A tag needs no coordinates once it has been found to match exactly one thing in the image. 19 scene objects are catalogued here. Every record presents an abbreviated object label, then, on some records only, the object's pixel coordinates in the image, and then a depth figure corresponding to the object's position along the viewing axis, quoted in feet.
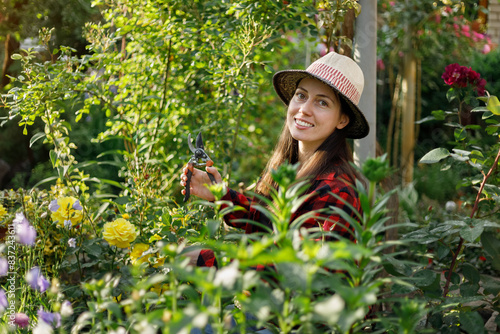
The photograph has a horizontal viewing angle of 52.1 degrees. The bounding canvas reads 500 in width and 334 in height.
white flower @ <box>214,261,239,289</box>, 2.46
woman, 5.87
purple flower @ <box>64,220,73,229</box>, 6.08
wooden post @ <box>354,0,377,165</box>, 7.26
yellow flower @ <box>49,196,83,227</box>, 6.20
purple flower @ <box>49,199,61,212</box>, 6.27
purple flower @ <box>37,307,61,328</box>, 3.81
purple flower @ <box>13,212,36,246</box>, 5.09
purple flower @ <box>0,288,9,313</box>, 4.13
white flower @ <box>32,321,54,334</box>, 3.14
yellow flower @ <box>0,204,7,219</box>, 6.61
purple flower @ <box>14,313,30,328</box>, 4.54
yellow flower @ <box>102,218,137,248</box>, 5.84
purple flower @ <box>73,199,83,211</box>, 6.25
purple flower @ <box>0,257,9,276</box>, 4.66
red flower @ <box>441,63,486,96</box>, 6.63
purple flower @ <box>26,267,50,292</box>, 4.51
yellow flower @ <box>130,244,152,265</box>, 5.97
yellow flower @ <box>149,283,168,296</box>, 5.55
